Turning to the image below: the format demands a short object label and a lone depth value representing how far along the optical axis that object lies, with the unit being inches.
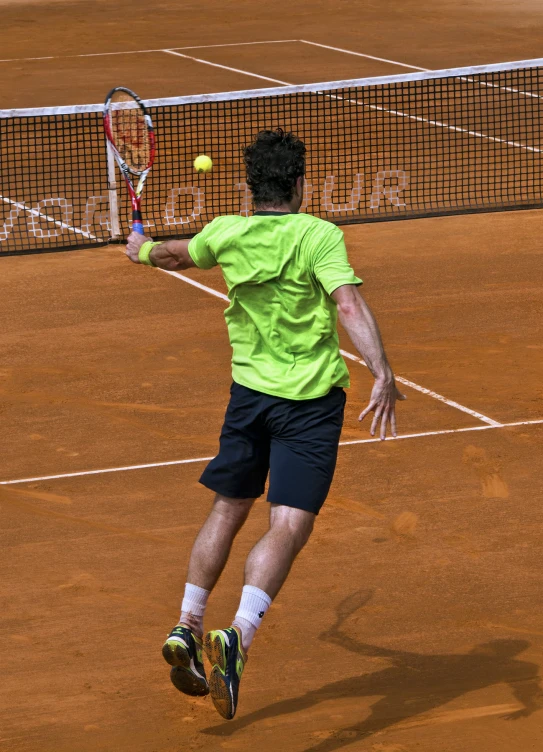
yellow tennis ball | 498.3
